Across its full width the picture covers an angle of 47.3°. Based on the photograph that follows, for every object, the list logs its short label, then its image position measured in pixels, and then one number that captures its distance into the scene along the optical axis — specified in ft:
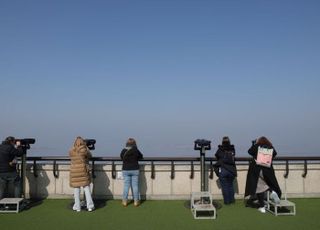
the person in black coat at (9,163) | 30.96
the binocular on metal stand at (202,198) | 28.12
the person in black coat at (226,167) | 32.42
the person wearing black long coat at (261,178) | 30.68
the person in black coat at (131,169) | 31.99
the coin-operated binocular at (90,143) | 32.76
